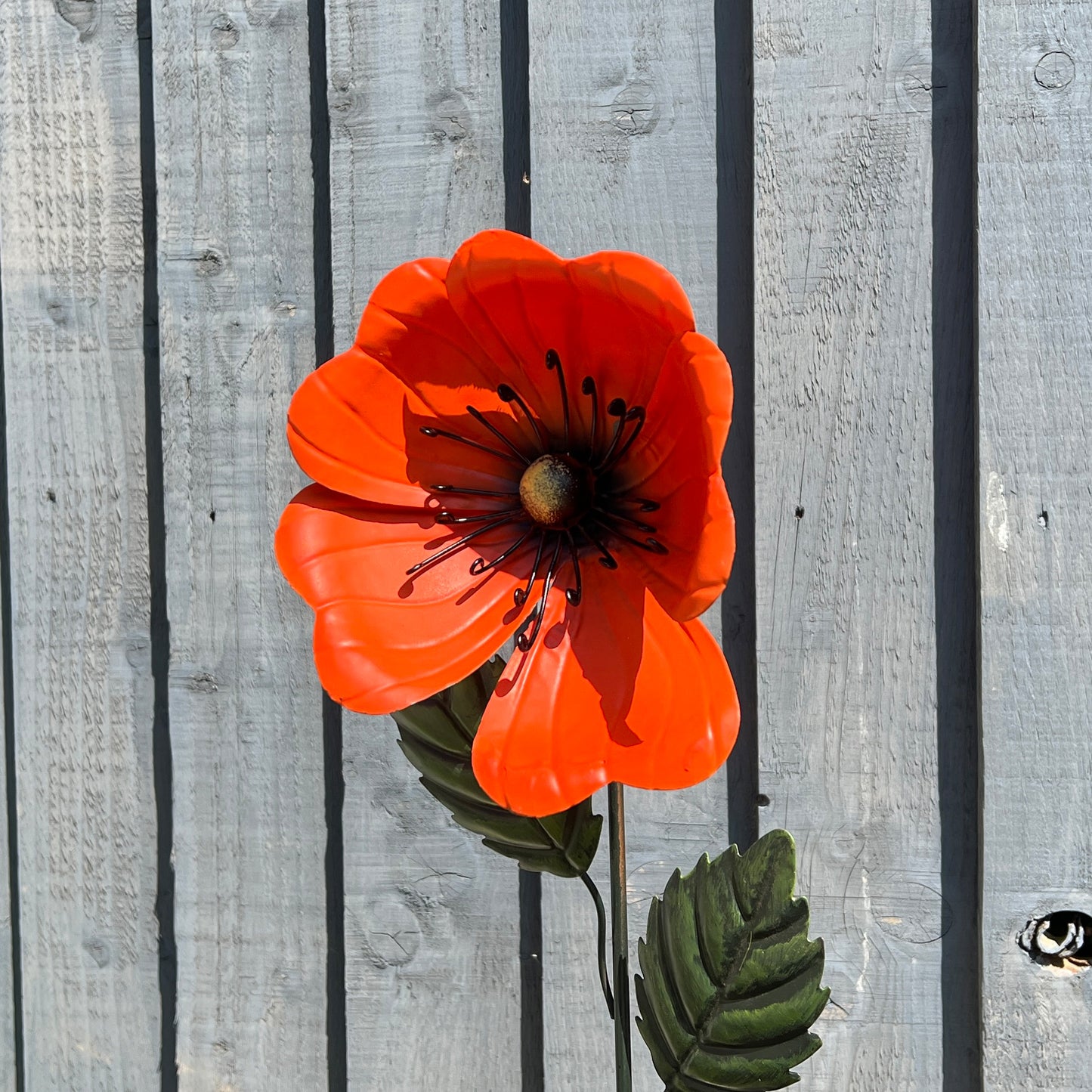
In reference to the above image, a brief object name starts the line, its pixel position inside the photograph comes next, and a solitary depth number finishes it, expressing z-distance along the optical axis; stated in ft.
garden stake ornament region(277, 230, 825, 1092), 1.35
